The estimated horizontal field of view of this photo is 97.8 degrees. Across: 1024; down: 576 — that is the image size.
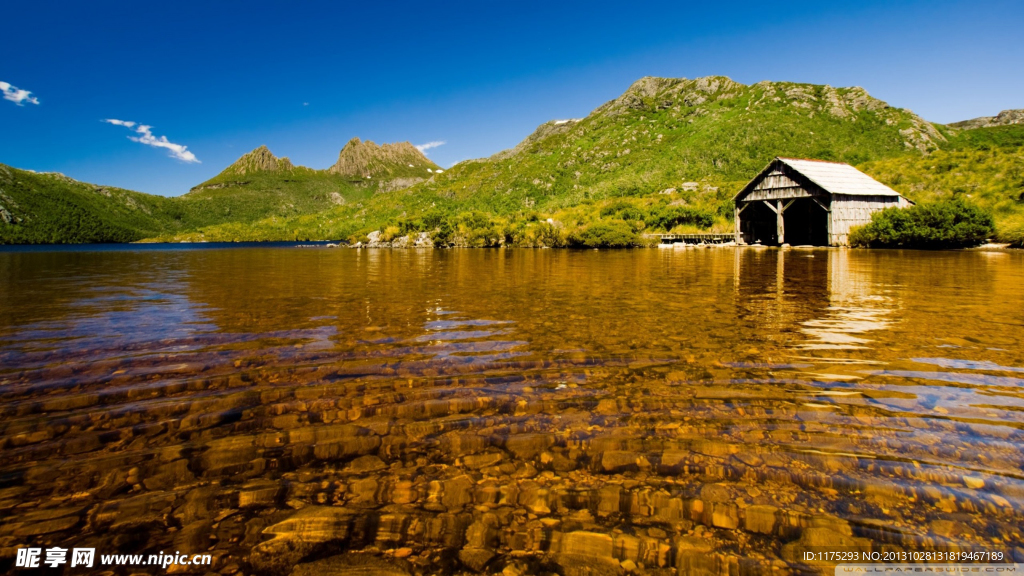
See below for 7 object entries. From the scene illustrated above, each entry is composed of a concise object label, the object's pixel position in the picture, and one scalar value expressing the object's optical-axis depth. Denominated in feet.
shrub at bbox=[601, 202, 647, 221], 198.90
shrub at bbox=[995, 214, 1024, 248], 106.32
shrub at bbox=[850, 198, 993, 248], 110.32
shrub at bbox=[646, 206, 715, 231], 185.57
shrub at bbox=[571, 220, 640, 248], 179.22
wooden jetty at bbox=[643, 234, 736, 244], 172.35
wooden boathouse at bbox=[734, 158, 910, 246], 130.31
